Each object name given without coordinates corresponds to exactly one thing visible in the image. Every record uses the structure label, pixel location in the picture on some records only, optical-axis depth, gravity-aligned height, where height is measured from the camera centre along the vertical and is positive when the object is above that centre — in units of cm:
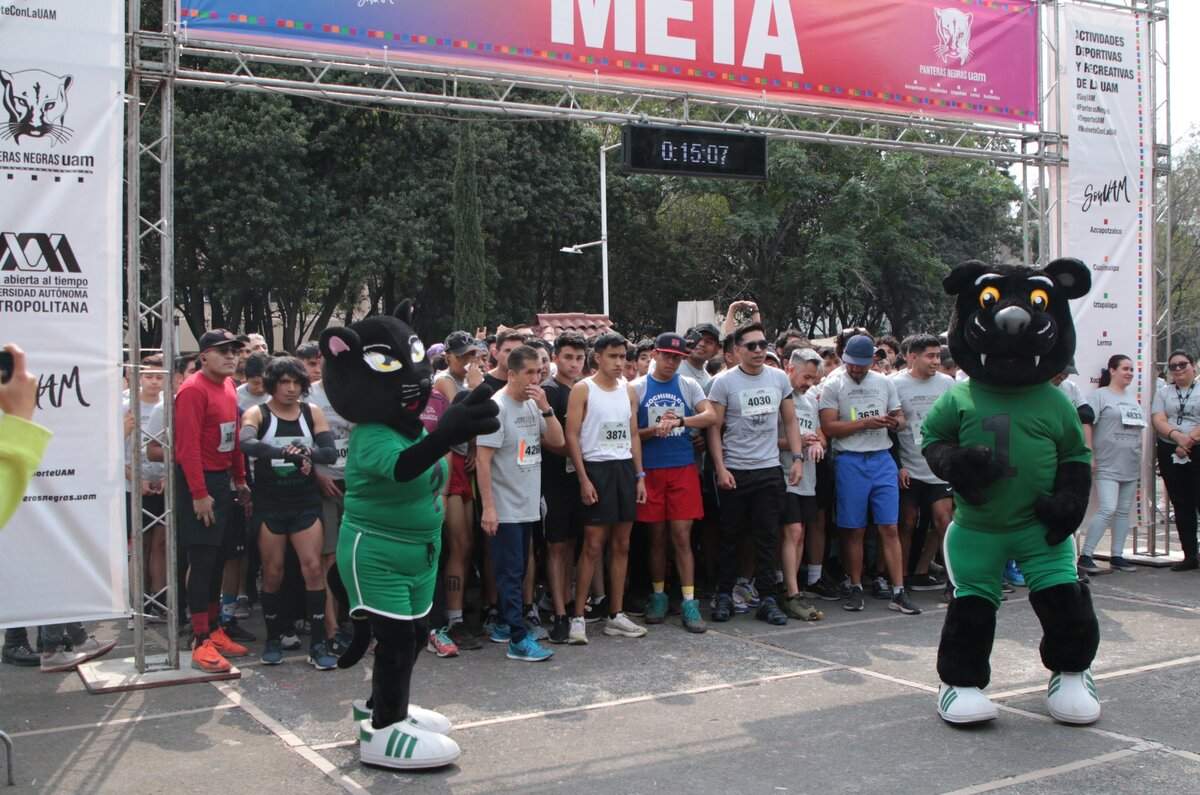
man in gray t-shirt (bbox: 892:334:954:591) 919 -32
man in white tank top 775 -45
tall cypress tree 2695 +364
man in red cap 824 -46
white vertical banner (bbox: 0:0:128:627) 619 +62
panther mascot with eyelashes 518 -54
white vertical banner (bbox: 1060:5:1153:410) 1089 +207
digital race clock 949 +206
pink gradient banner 817 +282
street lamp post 2803 +439
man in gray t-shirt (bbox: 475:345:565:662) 725 -55
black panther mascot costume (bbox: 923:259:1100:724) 572 -46
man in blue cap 877 -41
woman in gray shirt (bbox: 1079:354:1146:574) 1044 -50
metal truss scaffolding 680 +226
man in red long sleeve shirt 710 -46
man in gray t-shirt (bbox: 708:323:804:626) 840 -45
